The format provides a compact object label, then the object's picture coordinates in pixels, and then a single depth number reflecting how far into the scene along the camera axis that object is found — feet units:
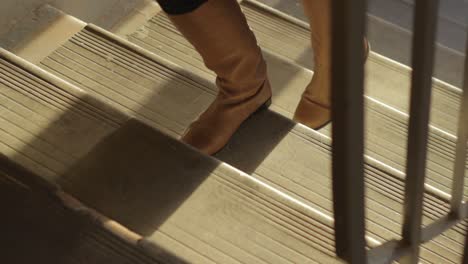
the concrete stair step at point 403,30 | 14.41
